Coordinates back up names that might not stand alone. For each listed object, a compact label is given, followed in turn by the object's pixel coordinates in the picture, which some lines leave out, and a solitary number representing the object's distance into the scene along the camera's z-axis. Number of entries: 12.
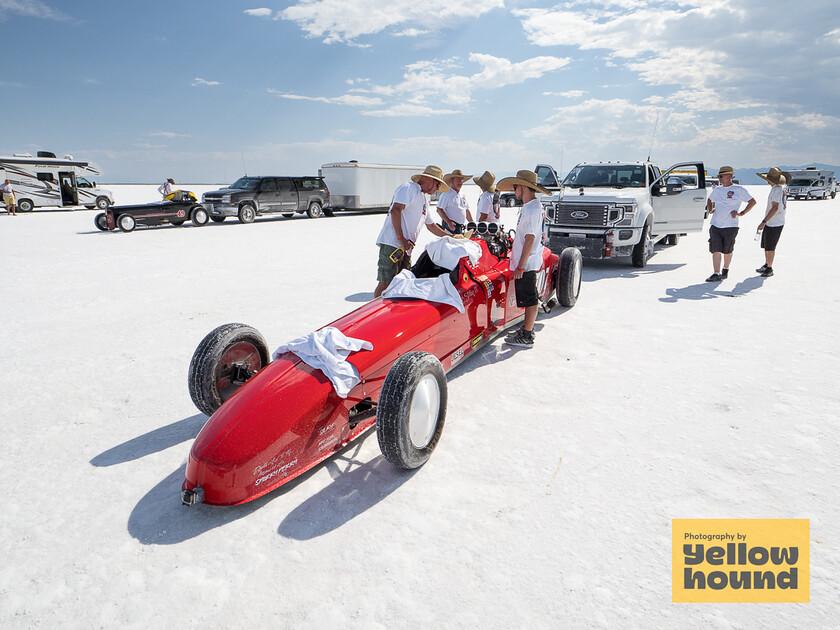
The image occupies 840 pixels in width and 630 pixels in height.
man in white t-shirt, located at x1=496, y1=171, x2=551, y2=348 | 5.14
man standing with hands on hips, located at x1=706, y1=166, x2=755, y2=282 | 8.35
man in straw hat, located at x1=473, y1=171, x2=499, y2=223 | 8.60
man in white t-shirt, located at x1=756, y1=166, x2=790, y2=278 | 8.64
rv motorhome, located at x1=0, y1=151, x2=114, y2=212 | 22.83
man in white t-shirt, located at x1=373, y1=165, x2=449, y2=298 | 5.93
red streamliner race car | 2.82
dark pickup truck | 19.50
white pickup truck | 9.55
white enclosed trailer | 23.91
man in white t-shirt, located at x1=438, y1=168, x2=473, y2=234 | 8.02
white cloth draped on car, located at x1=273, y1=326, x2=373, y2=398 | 3.19
